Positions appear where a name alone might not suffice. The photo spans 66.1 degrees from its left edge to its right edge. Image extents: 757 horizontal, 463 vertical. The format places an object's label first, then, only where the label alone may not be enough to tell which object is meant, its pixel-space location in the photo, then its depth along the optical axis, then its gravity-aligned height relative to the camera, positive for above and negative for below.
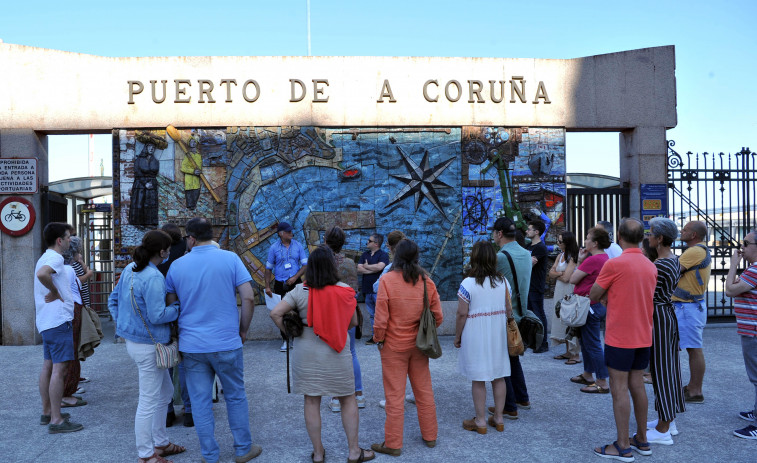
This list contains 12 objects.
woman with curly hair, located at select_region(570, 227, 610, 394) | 6.08 -1.03
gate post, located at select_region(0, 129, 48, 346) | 9.31 -0.57
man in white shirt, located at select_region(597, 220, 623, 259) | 6.98 -0.31
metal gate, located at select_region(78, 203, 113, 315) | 11.65 -0.26
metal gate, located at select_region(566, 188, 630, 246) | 10.11 +0.33
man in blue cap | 8.16 -0.44
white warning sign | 9.38 +0.95
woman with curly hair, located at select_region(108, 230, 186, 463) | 4.24 -0.68
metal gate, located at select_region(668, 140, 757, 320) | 9.97 +0.75
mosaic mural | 9.43 +0.75
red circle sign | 9.35 +0.30
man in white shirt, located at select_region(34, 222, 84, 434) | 5.15 -0.77
